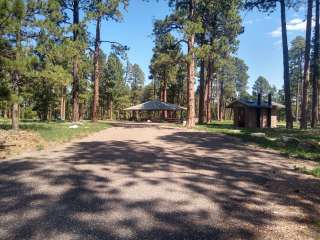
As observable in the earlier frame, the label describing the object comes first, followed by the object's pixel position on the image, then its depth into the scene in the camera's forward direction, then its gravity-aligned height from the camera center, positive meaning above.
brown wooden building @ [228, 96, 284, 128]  22.24 +0.40
